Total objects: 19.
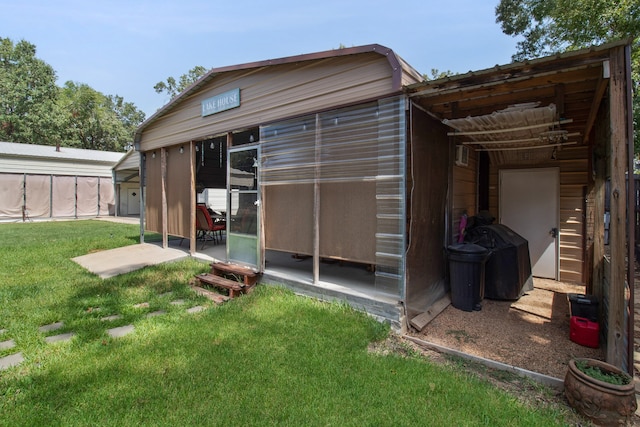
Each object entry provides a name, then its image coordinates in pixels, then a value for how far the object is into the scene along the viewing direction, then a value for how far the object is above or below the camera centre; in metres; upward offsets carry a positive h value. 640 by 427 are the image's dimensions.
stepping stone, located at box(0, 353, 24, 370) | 2.76 -1.40
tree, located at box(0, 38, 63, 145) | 24.00 +8.50
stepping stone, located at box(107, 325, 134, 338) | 3.34 -1.37
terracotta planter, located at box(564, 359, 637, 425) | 2.06 -1.28
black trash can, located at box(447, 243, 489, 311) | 4.16 -0.89
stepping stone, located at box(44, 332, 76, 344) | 3.21 -1.38
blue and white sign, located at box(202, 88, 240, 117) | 5.43 +1.89
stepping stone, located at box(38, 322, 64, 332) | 3.46 -1.37
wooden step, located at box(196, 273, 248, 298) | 4.64 -1.17
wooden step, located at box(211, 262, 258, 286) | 4.92 -1.05
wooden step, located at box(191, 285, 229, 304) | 4.41 -1.30
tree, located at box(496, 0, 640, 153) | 6.73 +4.44
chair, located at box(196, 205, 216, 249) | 7.77 -0.35
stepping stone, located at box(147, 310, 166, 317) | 3.92 -1.36
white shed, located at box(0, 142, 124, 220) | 15.71 +1.26
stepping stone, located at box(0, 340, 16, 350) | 3.06 -1.39
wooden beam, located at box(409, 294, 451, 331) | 3.54 -1.30
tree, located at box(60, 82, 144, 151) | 26.86 +7.12
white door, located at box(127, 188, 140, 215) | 20.67 +0.30
